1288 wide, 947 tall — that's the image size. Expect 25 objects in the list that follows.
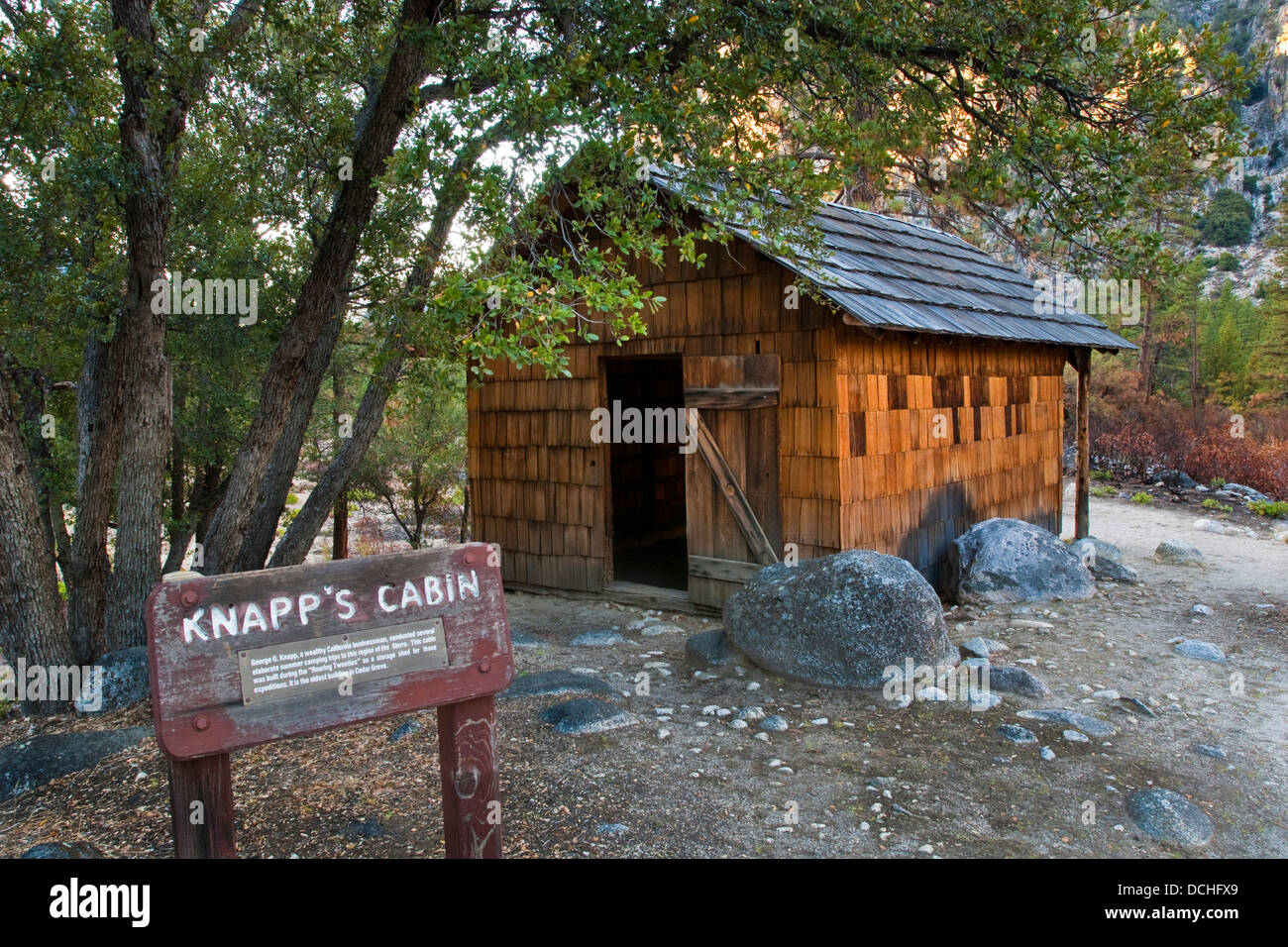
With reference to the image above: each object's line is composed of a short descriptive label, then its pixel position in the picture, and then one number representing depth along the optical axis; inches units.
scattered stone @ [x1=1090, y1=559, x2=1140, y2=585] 393.1
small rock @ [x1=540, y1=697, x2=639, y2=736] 216.5
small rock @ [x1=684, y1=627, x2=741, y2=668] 271.9
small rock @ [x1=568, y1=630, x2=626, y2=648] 306.5
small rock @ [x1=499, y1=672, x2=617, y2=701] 244.1
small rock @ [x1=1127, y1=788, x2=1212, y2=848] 163.3
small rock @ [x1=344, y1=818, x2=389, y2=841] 164.6
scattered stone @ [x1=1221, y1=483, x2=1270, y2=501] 637.9
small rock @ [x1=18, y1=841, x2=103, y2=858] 154.1
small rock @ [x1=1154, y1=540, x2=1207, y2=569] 439.5
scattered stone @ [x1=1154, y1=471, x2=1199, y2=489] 709.9
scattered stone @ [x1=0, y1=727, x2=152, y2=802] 194.4
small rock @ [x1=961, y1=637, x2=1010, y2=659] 277.3
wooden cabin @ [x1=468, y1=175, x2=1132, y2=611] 304.8
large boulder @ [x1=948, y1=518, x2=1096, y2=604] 350.6
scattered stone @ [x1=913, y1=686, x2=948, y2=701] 235.3
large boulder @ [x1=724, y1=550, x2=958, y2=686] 245.3
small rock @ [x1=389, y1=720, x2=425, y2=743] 214.7
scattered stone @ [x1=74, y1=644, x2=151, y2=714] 250.0
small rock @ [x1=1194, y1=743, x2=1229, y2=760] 203.5
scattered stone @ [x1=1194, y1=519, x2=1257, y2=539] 533.3
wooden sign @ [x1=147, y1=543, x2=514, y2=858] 107.4
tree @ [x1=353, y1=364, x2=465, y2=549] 713.6
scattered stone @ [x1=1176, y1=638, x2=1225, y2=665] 282.7
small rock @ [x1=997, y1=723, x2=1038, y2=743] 208.7
